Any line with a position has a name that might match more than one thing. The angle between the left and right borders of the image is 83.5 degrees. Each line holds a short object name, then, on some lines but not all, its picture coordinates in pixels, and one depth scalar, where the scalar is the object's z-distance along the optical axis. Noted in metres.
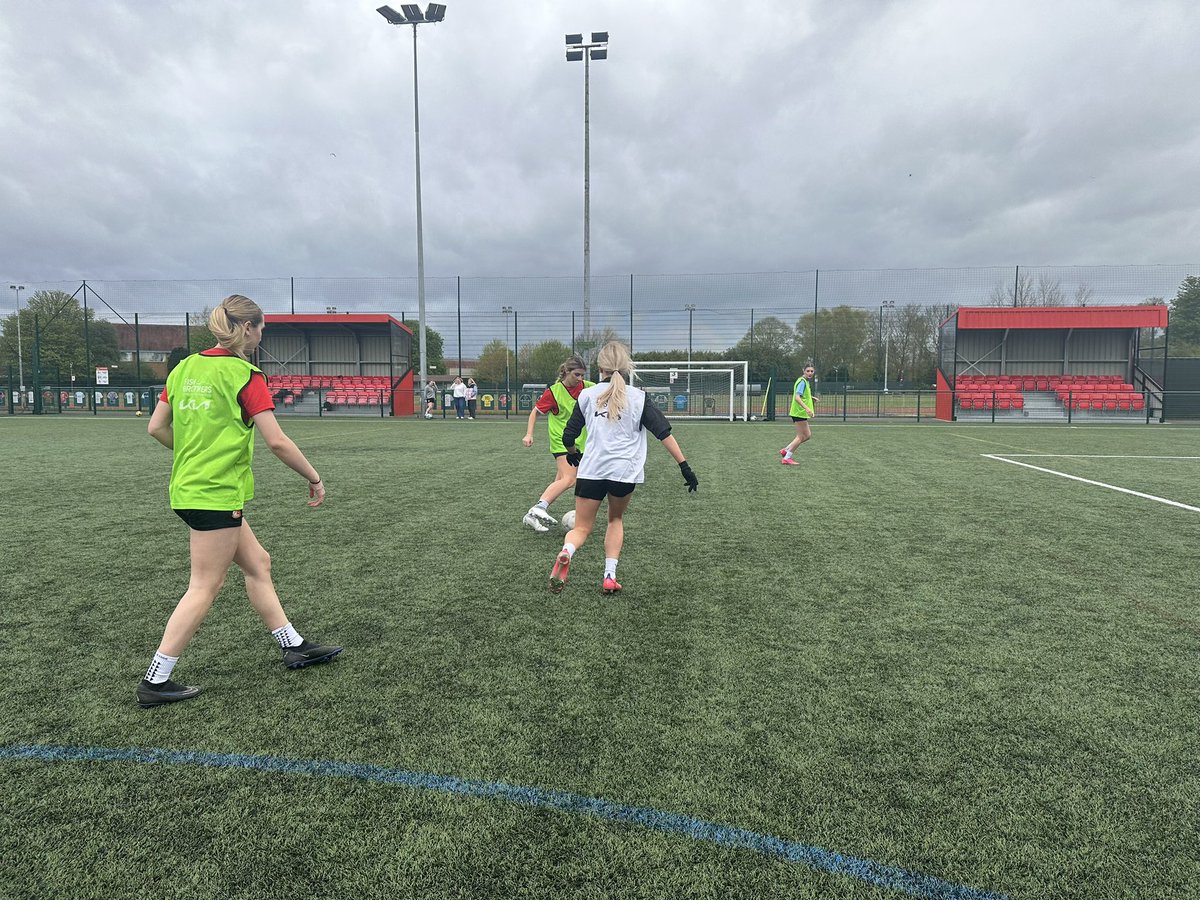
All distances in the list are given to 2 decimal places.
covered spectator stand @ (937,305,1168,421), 29.45
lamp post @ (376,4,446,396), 27.62
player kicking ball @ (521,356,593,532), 6.73
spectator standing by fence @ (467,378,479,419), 29.34
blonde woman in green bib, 2.95
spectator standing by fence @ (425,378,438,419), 29.77
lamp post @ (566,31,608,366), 26.66
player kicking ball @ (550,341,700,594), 4.55
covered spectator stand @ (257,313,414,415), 32.50
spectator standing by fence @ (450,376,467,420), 29.00
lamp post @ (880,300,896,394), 35.38
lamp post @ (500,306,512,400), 34.44
